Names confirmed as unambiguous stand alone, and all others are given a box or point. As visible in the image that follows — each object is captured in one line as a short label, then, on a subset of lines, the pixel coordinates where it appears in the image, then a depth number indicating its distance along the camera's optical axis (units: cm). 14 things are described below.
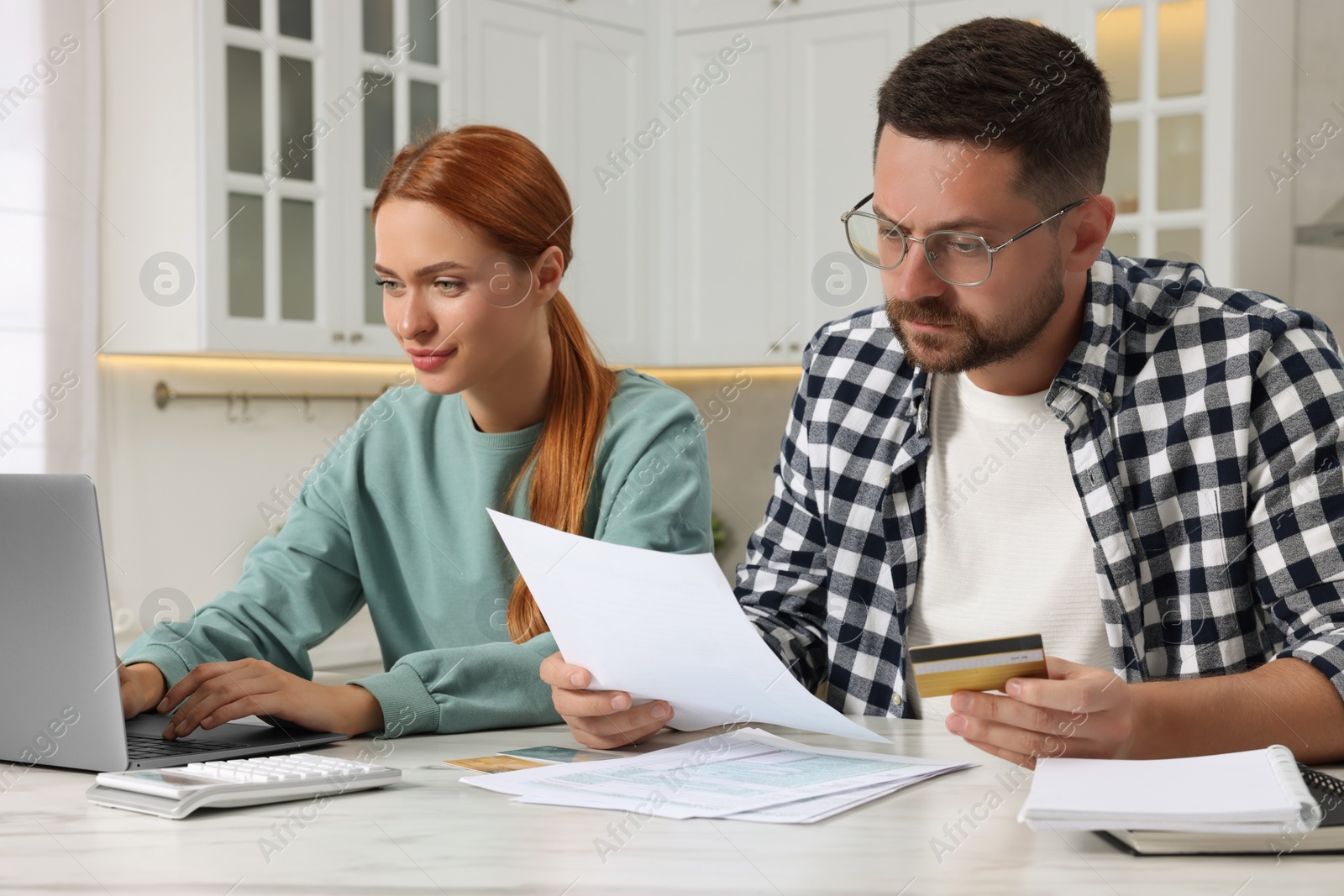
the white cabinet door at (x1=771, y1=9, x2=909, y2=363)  456
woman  221
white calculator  178
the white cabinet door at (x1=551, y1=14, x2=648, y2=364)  473
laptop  183
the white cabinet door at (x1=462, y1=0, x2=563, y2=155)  444
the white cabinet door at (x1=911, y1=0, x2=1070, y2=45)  416
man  205
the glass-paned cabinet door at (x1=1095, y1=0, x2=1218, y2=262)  396
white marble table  166
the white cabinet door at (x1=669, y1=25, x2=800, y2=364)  476
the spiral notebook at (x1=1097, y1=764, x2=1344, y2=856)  170
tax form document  179
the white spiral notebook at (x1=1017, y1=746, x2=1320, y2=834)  169
